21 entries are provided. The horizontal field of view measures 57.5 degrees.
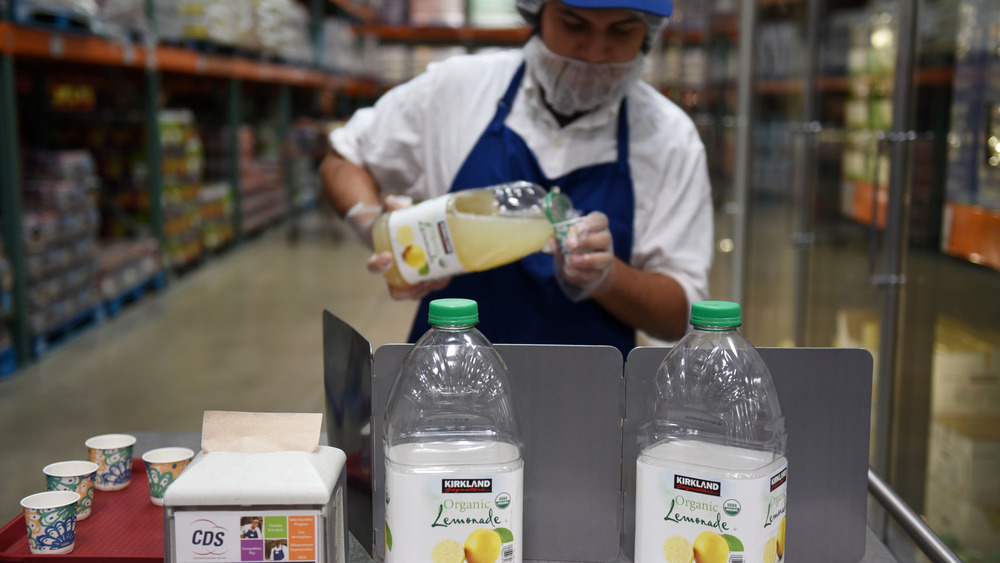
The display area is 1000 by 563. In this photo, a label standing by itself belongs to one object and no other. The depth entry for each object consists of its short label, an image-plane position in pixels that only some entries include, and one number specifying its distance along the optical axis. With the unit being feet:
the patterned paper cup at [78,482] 3.80
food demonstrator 5.55
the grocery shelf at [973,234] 7.46
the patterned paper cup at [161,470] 3.92
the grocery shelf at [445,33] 19.79
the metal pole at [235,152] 26.61
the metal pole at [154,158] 20.03
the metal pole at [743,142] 14.87
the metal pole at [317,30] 34.22
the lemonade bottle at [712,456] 2.97
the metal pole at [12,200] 13.84
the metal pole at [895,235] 9.16
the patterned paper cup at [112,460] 4.12
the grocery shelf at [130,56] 13.79
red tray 3.51
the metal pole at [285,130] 30.91
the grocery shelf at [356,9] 36.94
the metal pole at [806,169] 12.65
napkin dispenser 2.93
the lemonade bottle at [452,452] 3.00
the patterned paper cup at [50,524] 3.46
